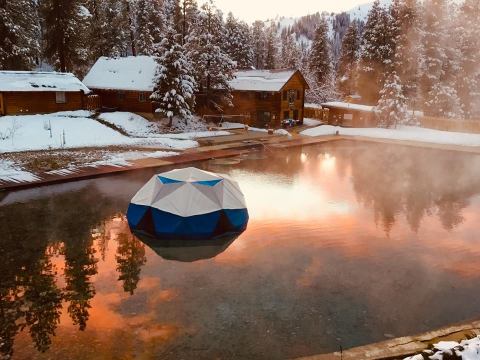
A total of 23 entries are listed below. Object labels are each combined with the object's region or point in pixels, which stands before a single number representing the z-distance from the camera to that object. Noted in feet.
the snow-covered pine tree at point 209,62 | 135.23
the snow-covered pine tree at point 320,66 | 226.99
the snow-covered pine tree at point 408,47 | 148.46
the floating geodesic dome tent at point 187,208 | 43.80
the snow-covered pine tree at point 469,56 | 164.45
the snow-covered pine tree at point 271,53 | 263.43
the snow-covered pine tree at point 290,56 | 251.60
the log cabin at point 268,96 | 147.13
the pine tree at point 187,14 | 168.96
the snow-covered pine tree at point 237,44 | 222.28
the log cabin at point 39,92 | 109.91
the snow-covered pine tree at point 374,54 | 182.09
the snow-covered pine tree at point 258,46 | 290.58
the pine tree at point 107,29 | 172.24
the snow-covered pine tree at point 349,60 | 238.07
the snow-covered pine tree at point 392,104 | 139.85
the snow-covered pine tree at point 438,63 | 162.30
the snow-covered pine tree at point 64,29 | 140.46
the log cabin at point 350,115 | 151.33
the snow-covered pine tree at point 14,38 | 131.54
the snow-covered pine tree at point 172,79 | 115.55
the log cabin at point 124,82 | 130.00
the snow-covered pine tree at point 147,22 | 188.55
